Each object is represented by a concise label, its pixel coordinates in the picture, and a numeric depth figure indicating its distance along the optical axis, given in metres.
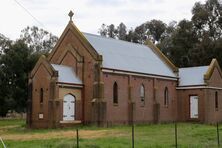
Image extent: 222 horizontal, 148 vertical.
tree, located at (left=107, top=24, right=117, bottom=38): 133.90
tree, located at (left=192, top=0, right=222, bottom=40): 87.56
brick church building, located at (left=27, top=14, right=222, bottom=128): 48.88
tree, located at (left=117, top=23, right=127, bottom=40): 128.48
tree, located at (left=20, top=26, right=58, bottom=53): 111.25
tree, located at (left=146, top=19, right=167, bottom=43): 123.38
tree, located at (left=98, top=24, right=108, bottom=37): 133.36
